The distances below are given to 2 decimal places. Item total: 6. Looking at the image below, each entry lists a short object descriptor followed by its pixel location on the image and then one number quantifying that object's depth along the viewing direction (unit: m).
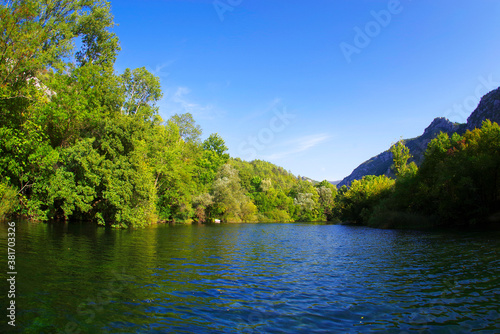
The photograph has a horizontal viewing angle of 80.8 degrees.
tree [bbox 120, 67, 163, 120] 54.06
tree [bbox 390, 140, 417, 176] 88.25
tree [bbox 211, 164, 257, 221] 75.50
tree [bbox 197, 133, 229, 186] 83.31
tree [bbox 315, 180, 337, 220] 129.62
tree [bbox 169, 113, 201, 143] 76.50
